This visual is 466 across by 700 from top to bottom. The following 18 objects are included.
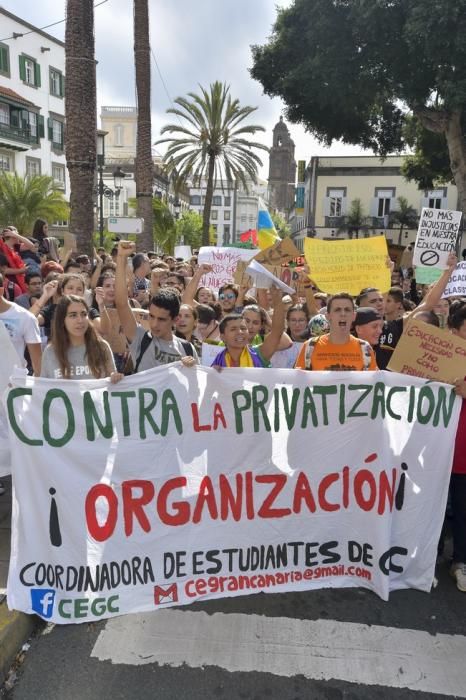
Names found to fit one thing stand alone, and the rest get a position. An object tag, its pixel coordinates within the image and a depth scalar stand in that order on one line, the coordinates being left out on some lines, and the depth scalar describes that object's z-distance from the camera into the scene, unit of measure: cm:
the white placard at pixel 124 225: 941
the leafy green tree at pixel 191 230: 5369
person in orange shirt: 359
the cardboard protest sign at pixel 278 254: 448
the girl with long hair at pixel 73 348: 337
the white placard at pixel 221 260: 798
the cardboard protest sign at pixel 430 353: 318
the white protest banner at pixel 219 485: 286
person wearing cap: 404
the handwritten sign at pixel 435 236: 585
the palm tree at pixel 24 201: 2595
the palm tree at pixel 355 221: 4138
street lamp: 1555
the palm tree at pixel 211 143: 2211
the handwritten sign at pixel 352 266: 557
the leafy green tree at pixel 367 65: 1216
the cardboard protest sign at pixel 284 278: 623
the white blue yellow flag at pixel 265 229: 549
